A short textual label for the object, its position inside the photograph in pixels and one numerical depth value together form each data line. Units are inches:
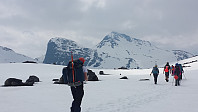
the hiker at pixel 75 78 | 218.4
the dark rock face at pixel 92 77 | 956.6
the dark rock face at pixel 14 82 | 632.4
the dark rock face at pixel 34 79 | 887.5
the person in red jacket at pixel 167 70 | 776.9
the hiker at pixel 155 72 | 679.1
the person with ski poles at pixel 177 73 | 602.5
